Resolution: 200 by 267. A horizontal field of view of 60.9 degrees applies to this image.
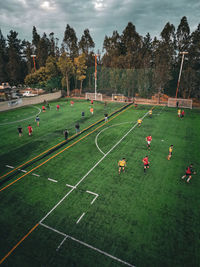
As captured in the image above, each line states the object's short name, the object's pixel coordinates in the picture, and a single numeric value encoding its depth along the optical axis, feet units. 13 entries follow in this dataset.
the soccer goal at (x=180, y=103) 141.16
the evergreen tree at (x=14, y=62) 235.61
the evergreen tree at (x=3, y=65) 233.96
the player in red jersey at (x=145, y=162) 53.30
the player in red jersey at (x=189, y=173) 48.61
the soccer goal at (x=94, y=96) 176.04
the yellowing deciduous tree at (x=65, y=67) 183.32
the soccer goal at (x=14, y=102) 135.19
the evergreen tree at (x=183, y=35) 176.14
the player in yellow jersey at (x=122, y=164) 52.44
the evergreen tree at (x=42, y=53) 236.36
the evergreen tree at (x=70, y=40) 224.12
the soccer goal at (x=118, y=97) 171.73
